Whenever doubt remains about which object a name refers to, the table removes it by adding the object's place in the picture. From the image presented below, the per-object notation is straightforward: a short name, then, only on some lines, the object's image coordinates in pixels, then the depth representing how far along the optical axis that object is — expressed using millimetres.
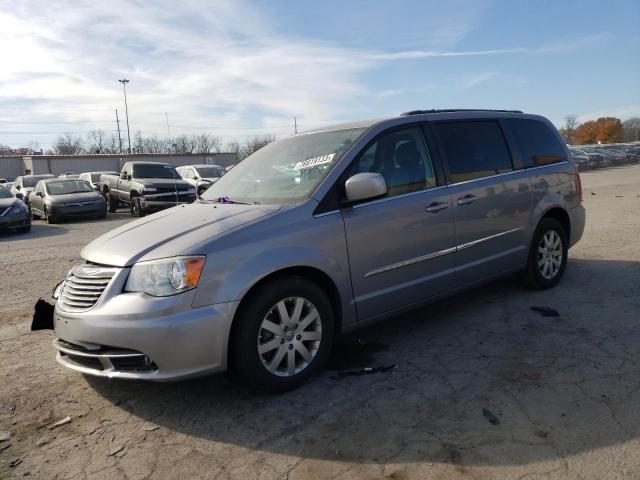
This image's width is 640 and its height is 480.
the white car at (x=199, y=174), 19380
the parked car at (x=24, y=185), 22578
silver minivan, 3082
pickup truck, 16438
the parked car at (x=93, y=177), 24536
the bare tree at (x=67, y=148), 75562
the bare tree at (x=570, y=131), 105412
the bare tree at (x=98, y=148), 74462
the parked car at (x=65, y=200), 15789
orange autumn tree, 101375
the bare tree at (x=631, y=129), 108106
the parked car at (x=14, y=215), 12914
